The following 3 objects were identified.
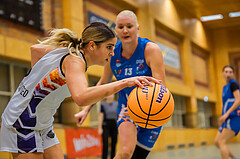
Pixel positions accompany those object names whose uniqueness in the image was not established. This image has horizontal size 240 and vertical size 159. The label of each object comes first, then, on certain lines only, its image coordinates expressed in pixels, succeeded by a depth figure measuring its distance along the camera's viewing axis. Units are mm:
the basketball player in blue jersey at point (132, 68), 5861
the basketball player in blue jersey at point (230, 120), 10921
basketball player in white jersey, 4159
